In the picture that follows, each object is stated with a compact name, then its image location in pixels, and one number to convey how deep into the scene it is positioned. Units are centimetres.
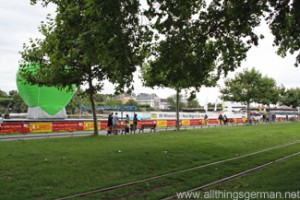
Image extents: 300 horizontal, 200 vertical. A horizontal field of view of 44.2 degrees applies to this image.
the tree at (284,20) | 1189
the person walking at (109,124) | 2939
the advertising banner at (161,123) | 4528
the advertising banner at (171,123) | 4753
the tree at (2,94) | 13175
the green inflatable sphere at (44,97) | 3662
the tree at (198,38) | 1246
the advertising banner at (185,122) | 4984
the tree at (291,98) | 8450
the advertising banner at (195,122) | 5172
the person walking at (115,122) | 3029
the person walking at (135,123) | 3266
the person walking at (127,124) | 3156
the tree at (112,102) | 13104
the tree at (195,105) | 16262
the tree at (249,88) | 5453
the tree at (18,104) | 10673
